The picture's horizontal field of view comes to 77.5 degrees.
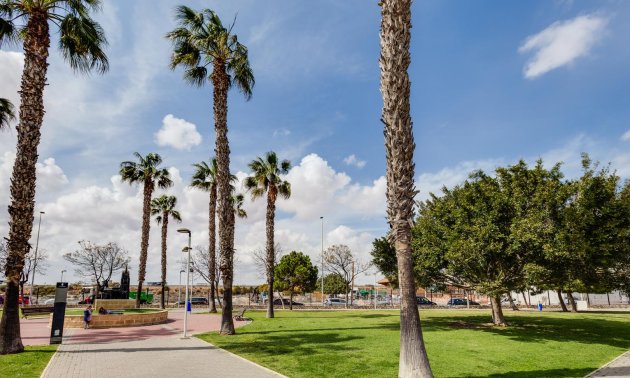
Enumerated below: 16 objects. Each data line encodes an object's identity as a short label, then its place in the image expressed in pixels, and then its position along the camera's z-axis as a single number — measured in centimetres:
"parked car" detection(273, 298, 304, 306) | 5734
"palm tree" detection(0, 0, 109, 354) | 1361
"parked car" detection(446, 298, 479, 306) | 5650
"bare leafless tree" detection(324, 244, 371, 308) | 6512
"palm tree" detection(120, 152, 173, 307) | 3825
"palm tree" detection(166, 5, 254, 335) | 2005
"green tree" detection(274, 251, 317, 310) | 4512
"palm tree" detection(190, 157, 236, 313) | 3697
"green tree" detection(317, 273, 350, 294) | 7056
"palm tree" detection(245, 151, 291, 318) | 3304
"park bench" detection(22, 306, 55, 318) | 3271
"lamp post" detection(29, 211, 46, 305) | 5434
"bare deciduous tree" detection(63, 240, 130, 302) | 6041
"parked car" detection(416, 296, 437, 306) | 5600
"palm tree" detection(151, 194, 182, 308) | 4508
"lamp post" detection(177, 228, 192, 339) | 1878
